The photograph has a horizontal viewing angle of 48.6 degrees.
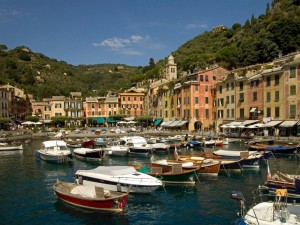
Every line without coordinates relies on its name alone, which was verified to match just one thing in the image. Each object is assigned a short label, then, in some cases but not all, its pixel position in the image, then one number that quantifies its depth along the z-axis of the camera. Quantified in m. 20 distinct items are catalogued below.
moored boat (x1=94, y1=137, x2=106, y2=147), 63.10
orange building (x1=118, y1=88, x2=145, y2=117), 115.31
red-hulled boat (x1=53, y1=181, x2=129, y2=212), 21.94
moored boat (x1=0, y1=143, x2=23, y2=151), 57.97
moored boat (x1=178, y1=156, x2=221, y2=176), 32.41
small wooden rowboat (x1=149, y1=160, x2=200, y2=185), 29.17
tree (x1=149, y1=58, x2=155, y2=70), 171.52
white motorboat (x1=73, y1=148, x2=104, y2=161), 45.97
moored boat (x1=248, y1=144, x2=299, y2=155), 46.66
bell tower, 123.31
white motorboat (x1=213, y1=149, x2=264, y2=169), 37.12
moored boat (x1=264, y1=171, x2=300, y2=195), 24.40
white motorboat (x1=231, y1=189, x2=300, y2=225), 16.00
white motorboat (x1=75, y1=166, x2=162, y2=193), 25.70
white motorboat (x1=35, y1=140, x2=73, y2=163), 44.63
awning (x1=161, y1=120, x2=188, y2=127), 85.44
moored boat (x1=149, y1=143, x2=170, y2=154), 54.09
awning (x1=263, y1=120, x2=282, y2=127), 60.77
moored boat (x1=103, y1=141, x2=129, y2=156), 50.78
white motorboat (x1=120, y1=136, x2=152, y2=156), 52.09
